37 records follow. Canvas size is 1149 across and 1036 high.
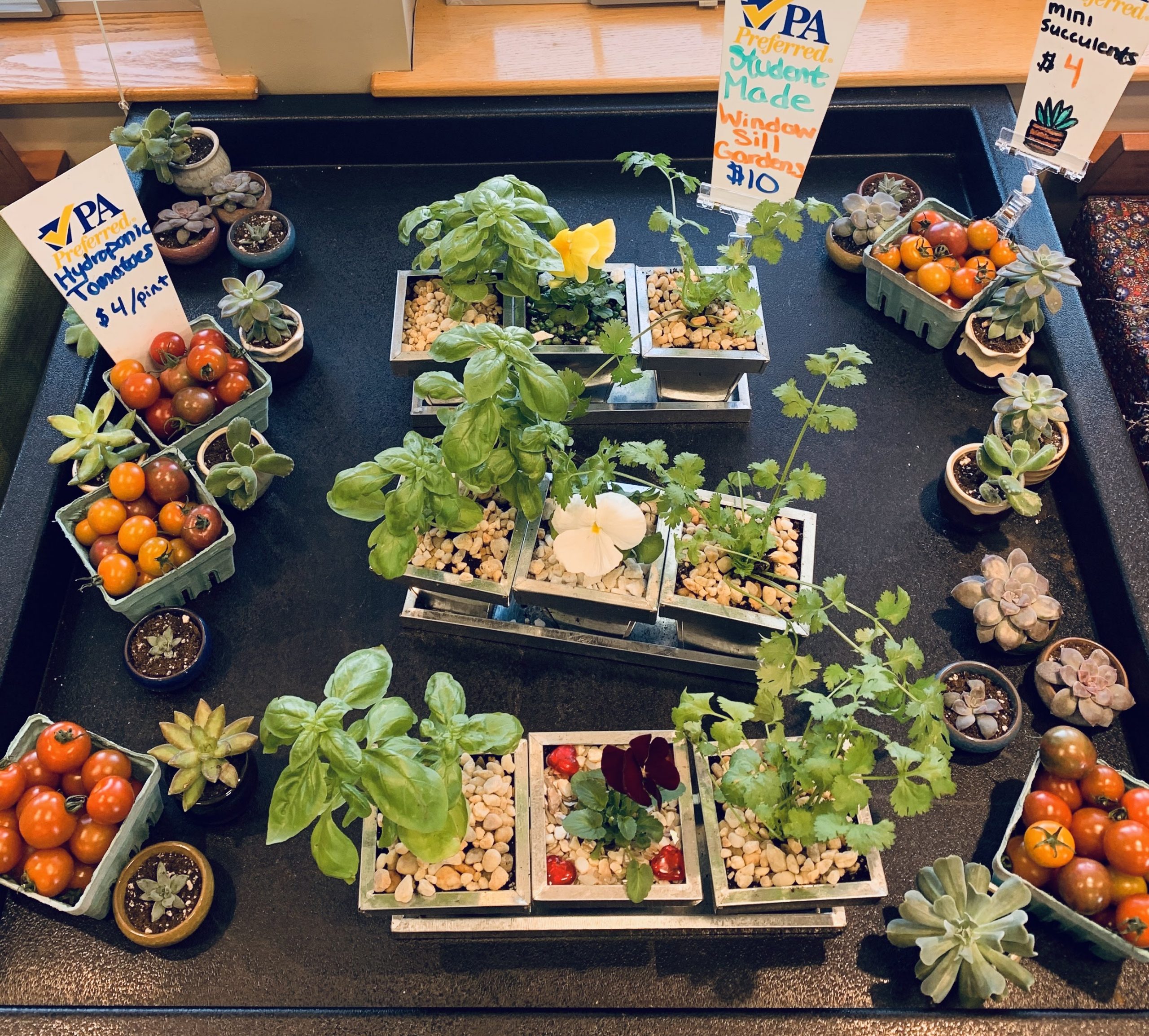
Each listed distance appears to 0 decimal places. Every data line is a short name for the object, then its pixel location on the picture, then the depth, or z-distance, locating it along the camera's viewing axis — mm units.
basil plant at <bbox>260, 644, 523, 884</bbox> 1265
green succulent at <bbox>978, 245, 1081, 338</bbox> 1907
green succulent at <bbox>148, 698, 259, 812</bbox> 1549
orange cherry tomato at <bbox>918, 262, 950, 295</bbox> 2018
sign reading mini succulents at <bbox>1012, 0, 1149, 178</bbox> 1791
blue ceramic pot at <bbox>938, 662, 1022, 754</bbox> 1640
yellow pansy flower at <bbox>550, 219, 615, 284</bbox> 1754
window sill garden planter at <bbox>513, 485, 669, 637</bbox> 1635
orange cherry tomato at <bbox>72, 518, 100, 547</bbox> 1778
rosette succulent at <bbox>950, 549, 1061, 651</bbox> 1700
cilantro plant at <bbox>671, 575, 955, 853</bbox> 1318
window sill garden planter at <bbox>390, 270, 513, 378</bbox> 1909
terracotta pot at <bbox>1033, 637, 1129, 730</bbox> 1678
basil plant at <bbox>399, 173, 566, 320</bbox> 1661
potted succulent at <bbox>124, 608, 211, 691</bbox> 1720
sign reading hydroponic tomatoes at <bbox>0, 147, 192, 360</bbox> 1697
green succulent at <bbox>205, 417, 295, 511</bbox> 1824
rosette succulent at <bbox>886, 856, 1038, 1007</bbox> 1393
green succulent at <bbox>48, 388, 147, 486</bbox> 1812
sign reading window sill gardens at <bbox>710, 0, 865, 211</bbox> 1692
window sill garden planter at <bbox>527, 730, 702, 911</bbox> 1419
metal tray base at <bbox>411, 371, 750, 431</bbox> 2041
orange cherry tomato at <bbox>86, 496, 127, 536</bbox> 1759
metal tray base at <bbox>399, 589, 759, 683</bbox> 1753
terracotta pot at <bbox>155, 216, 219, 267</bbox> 2240
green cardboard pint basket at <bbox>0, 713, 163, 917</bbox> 1478
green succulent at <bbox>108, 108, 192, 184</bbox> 2209
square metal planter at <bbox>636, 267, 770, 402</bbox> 1886
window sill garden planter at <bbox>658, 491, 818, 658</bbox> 1617
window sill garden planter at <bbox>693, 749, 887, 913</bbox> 1416
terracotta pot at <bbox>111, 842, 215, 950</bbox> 1486
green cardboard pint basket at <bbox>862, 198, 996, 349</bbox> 2039
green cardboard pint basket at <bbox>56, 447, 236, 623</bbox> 1746
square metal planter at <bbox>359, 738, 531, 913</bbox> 1421
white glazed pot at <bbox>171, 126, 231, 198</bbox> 2291
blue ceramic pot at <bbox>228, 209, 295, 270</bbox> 2230
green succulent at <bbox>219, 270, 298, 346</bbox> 1957
